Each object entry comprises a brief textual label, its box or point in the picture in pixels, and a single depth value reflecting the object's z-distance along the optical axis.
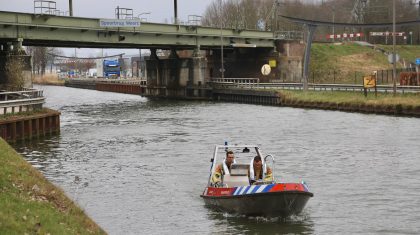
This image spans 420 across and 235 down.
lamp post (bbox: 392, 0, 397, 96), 59.02
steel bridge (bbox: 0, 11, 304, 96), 65.00
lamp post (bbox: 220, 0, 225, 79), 90.56
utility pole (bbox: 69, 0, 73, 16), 73.35
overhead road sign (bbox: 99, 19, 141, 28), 71.44
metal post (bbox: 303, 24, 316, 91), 72.31
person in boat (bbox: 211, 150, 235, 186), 22.03
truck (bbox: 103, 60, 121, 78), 182.95
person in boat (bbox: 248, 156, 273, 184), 21.78
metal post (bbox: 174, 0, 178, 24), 92.14
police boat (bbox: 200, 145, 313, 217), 19.30
